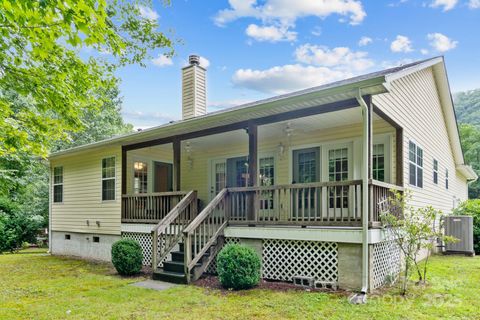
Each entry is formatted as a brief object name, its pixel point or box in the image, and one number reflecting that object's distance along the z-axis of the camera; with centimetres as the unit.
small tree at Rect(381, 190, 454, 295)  581
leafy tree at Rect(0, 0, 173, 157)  407
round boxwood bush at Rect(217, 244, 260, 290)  621
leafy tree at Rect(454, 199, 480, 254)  1100
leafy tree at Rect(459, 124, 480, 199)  2786
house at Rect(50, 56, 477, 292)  618
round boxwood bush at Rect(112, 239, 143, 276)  796
